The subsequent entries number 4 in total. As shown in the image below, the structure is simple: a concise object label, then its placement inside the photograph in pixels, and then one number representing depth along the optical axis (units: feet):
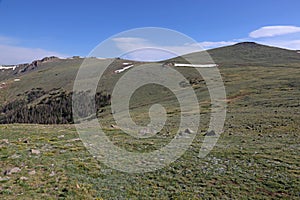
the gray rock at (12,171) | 55.83
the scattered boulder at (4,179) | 51.80
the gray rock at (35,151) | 72.15
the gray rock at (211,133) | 108.58
